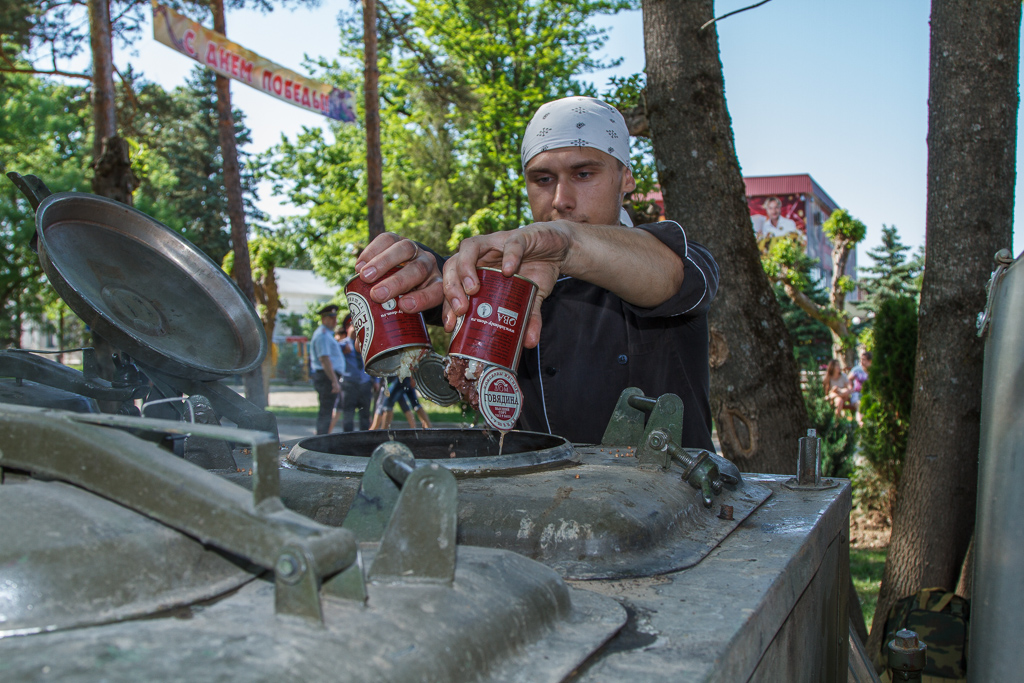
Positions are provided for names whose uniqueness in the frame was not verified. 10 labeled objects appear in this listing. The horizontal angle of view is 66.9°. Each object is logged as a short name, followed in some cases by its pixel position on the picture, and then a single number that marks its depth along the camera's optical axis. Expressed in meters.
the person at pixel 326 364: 10.89
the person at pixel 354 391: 11.15
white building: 39.81
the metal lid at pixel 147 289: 1.90
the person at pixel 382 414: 9.59
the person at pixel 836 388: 11.97
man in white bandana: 2.30
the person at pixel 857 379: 13.14
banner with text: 10.52
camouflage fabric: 3.17
